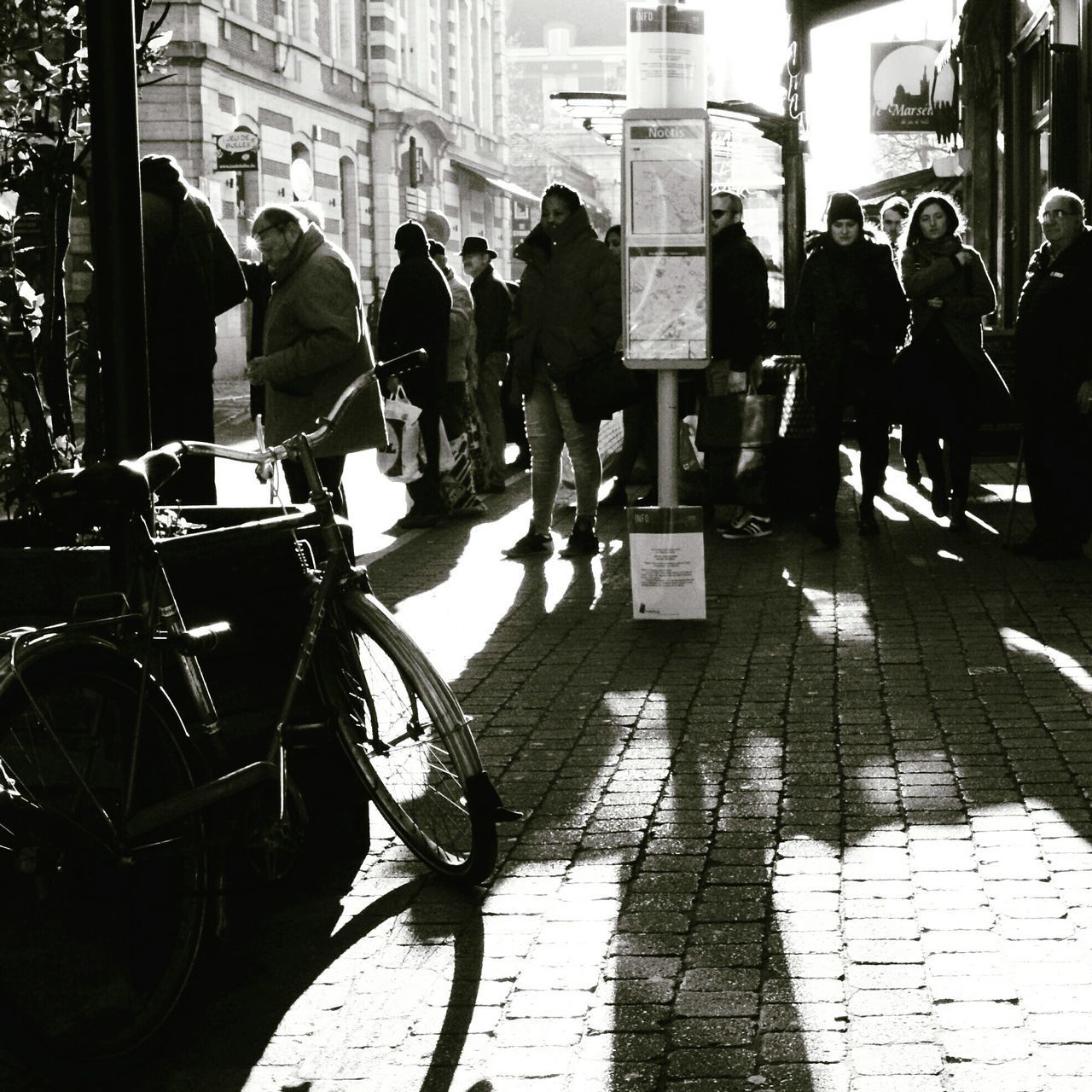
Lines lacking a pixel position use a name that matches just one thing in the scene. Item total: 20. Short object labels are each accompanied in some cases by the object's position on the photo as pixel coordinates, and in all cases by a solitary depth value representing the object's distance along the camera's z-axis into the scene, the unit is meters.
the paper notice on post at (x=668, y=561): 8.20
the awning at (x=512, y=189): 57.06
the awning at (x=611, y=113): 15.82
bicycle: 3.41
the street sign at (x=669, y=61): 8.16
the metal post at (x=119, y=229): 4.14
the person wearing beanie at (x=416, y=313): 11.98
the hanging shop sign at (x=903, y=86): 25.48
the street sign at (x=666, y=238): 8.18
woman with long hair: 11.26
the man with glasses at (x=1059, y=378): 9.54
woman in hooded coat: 10.27
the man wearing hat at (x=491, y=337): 14.86
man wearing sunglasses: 11.18
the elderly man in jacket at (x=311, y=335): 8.60
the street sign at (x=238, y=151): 31.00
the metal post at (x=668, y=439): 8.44
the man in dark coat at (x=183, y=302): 7.84
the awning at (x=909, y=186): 24.67
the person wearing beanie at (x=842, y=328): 10.65
